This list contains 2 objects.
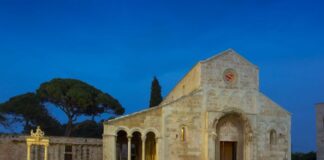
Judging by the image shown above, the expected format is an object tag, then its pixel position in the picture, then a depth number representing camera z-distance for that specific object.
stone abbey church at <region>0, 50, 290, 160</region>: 29.01
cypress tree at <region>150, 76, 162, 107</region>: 45.31
